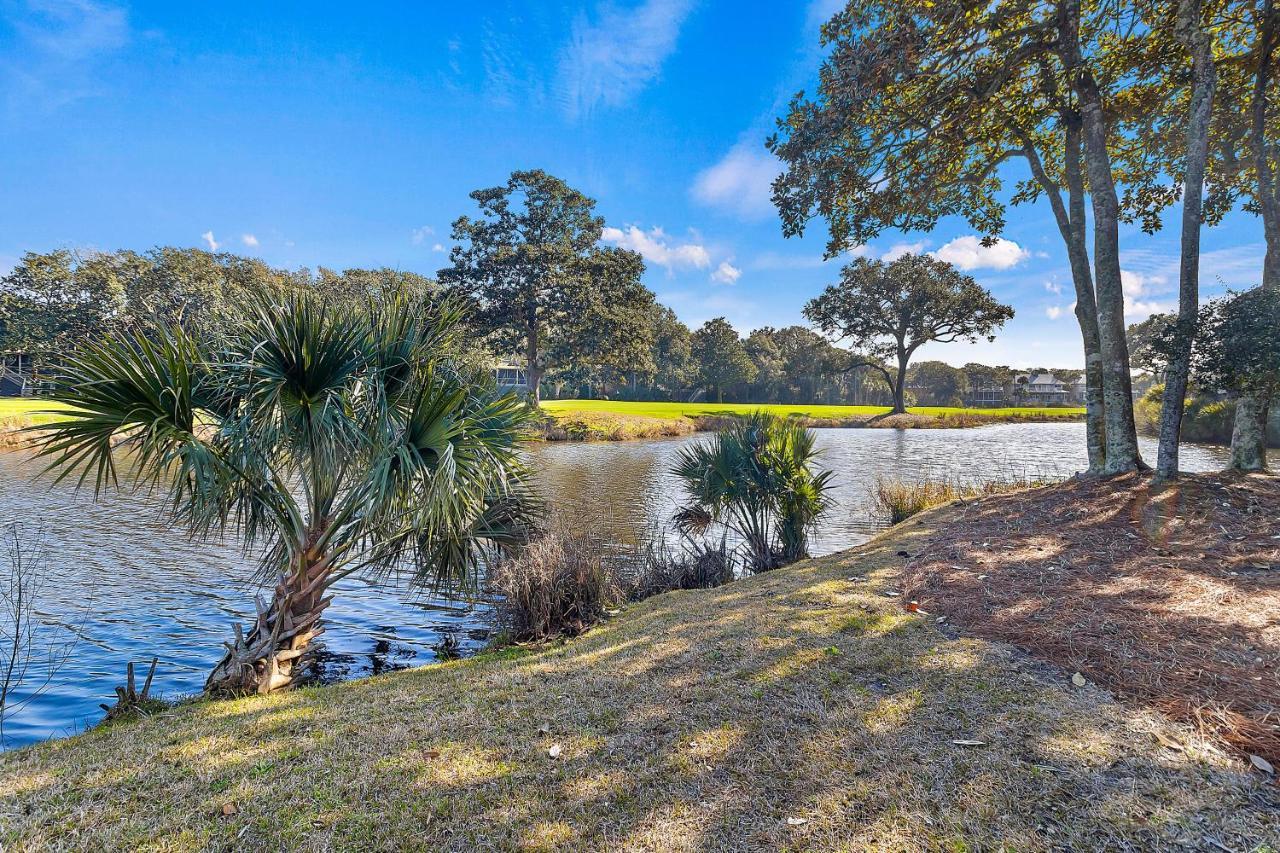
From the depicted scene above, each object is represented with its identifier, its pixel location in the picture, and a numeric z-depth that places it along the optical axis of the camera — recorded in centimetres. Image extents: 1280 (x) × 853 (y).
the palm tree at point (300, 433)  455
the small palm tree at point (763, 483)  912
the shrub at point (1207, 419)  2878
